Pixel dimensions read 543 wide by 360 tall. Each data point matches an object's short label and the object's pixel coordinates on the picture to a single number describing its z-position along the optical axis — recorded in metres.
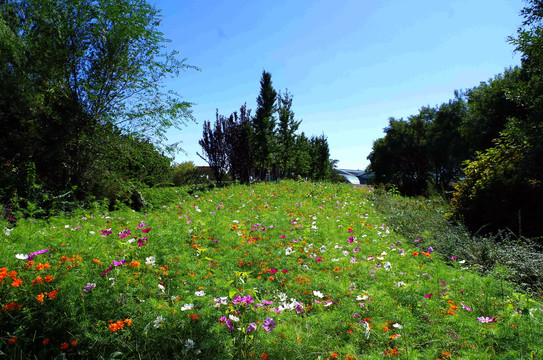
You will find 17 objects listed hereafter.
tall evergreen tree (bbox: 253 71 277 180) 19.64
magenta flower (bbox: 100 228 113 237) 3.89
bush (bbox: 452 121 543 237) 6.16
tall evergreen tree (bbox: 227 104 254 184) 18.59
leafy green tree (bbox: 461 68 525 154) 14.34
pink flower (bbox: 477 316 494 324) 2.51
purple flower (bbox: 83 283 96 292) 2.31
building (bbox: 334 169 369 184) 70.66
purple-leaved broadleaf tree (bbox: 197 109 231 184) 18.38
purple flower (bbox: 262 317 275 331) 2.30
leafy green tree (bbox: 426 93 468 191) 22.70
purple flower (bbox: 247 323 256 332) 2.26
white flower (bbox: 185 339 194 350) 2.09
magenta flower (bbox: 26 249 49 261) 2.64
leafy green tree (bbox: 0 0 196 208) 6.97
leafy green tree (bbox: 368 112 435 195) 29.17
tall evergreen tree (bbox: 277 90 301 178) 22.67
